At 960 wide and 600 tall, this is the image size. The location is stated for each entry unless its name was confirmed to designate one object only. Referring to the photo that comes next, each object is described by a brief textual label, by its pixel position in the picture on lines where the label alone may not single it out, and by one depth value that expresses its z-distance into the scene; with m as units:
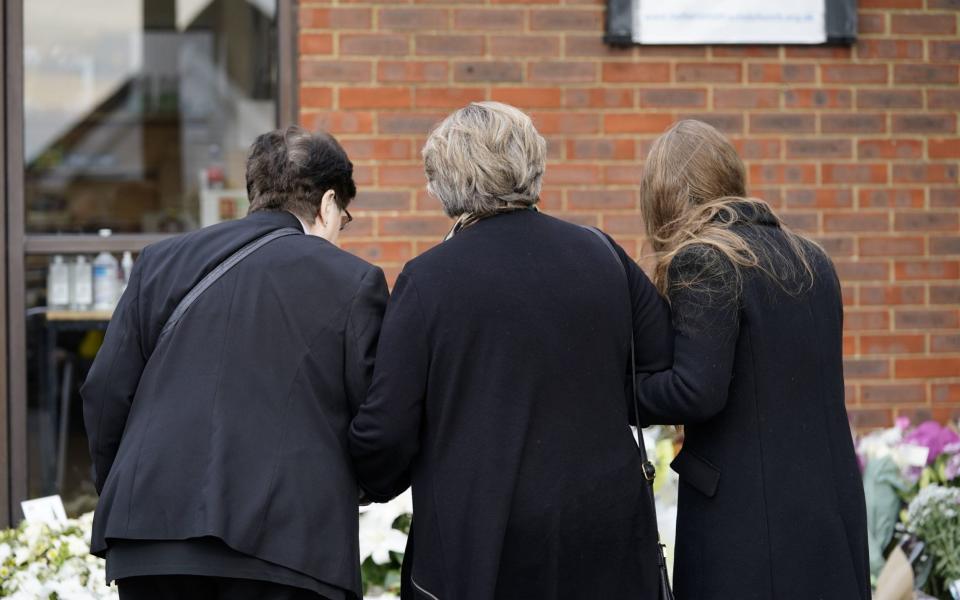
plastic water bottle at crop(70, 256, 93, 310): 9.51
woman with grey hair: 4.85
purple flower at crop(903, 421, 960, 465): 8.09
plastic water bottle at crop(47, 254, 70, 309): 9.30
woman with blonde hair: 5.22
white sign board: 8.83
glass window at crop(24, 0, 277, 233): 15.30
